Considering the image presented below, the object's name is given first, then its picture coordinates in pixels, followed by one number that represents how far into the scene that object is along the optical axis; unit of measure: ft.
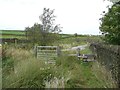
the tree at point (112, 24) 12.00
